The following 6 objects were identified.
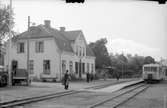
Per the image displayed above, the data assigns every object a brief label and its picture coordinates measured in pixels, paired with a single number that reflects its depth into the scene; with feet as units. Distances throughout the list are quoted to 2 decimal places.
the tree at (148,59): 333.01
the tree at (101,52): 234.17
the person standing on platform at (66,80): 89.92
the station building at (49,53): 146.10
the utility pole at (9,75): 90.05
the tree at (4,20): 112.78
